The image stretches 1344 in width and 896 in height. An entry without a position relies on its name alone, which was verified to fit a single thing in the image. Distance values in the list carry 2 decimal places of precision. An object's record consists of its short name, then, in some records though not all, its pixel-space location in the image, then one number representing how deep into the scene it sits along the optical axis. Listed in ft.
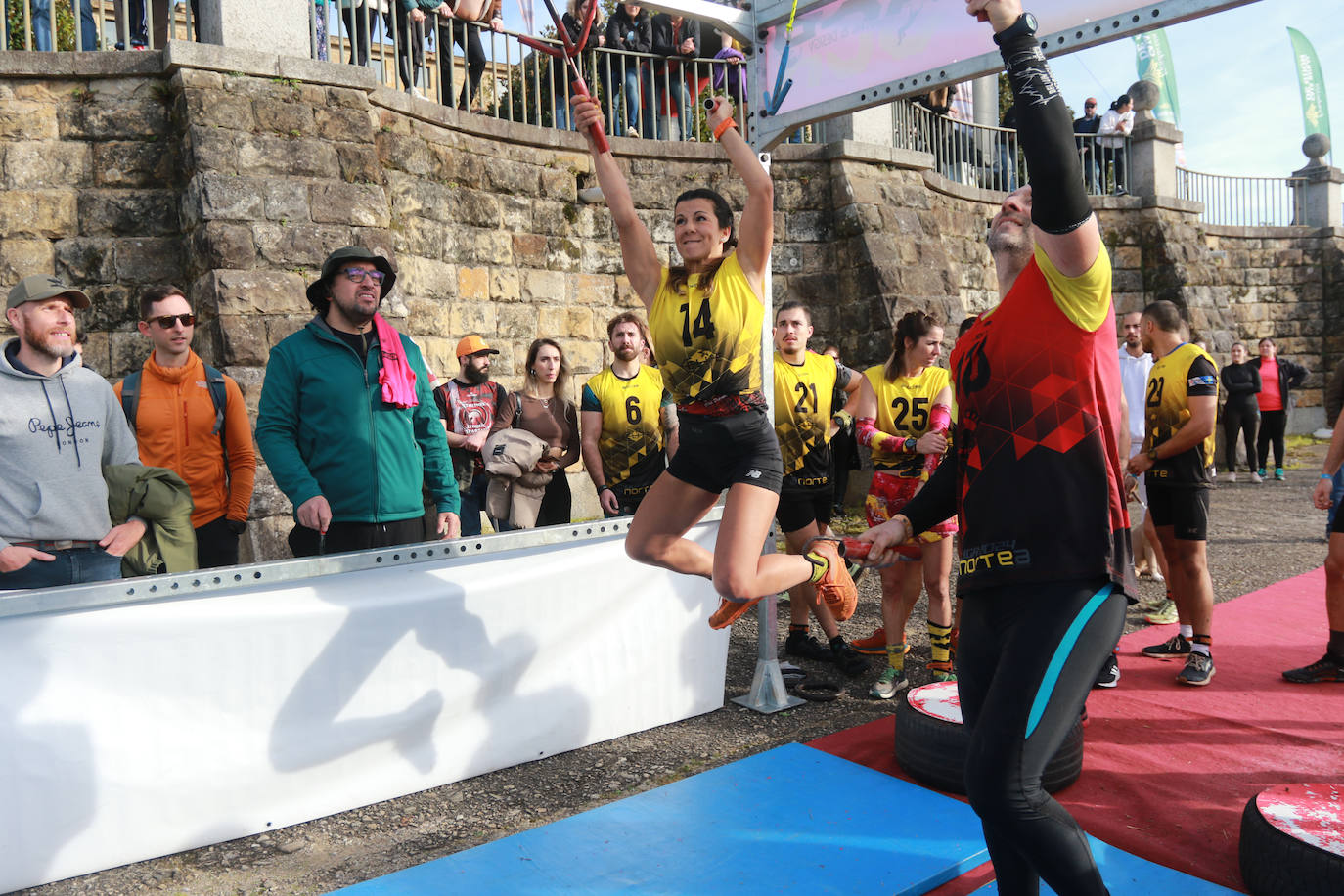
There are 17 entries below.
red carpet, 10.91
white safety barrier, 9.63
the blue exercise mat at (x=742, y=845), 9.79
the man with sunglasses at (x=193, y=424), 15.78
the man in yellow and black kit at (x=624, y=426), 19.31
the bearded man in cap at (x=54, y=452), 11.78
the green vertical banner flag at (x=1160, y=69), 64.64
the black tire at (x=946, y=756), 11.85
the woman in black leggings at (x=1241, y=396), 48.03
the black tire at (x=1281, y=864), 8.52
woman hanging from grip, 11.37
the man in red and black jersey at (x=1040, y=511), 6.50
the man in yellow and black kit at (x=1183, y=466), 16.99
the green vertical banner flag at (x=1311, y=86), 74.59
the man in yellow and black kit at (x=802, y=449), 17.88
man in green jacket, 13.20
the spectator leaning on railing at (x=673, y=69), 39.29
